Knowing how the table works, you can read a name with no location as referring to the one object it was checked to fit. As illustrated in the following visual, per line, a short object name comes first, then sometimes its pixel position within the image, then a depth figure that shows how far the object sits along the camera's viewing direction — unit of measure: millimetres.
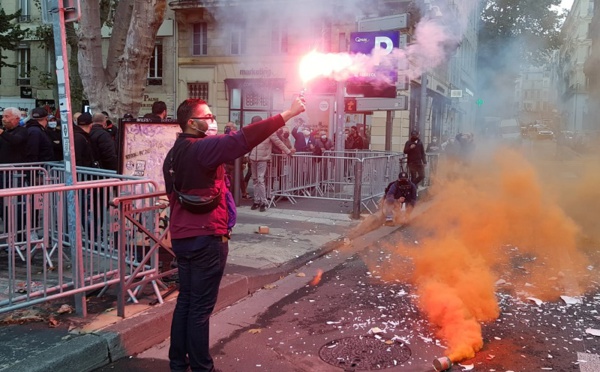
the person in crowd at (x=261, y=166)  11023
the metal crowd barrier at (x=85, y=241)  4445
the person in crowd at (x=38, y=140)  7637
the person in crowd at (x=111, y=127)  8534
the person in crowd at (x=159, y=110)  6795
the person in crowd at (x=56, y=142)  8834
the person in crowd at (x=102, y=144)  7777
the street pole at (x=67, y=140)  4320
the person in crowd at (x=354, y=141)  18984
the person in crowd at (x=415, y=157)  13027
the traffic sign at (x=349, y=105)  13427
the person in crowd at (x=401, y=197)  10500
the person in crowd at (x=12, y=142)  7652
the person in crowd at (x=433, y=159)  15988
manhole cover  4129
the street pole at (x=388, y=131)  14328
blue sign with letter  10398
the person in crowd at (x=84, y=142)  7387
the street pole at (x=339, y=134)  11828
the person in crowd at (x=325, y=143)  15395
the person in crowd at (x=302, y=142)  15528
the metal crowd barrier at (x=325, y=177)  11375
